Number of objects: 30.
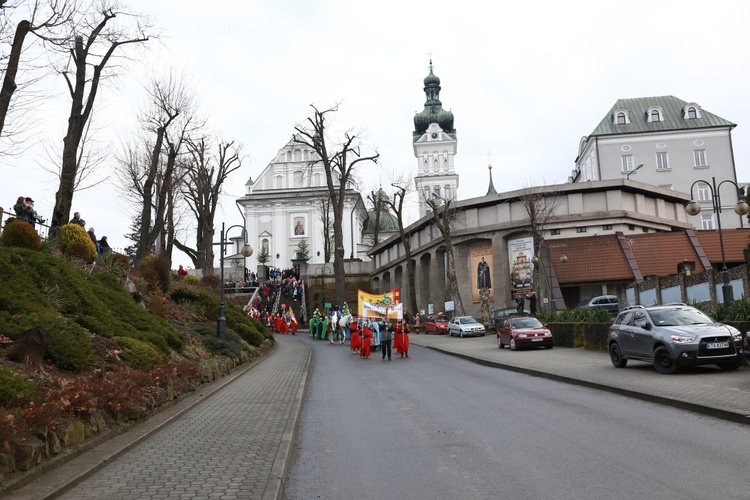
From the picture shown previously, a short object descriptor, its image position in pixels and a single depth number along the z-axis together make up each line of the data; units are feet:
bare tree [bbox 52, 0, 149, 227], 66.69
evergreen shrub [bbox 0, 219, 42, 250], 45.21
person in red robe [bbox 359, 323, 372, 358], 89.92
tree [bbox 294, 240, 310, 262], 296.92
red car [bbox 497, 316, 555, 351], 88.84
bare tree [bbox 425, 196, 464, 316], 148.05
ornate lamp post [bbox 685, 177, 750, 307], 64.18
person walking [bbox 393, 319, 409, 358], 88.84
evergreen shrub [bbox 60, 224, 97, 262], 56.92
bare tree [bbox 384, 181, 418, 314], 170.09
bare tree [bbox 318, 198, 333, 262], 243.60
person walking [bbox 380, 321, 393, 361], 85.04
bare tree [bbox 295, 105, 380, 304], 148.66
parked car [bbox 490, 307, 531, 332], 126.52
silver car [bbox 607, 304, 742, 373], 46.62
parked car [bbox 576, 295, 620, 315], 123.24
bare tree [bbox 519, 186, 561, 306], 137.49
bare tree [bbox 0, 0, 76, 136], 51.65
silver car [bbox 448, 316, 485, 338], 128.16
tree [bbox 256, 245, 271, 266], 302.86
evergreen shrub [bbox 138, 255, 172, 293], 73.61
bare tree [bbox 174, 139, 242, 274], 138.41
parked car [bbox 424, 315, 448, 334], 146.20
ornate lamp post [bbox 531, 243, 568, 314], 131.26
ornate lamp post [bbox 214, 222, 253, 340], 71.00
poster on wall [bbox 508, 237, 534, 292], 143.13
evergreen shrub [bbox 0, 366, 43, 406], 22.09
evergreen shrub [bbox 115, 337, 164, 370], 38.22
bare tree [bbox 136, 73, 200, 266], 90.79
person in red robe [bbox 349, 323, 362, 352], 100.37
